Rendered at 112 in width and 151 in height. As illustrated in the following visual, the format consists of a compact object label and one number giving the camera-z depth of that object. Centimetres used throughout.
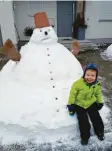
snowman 302
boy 288
